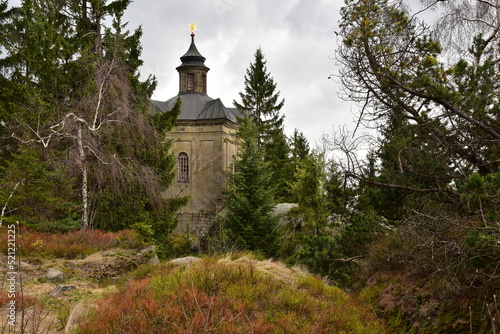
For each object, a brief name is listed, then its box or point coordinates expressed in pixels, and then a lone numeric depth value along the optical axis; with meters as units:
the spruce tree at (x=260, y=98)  31.20
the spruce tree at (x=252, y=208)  20.47
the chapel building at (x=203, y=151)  31.41
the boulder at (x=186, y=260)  9.99
